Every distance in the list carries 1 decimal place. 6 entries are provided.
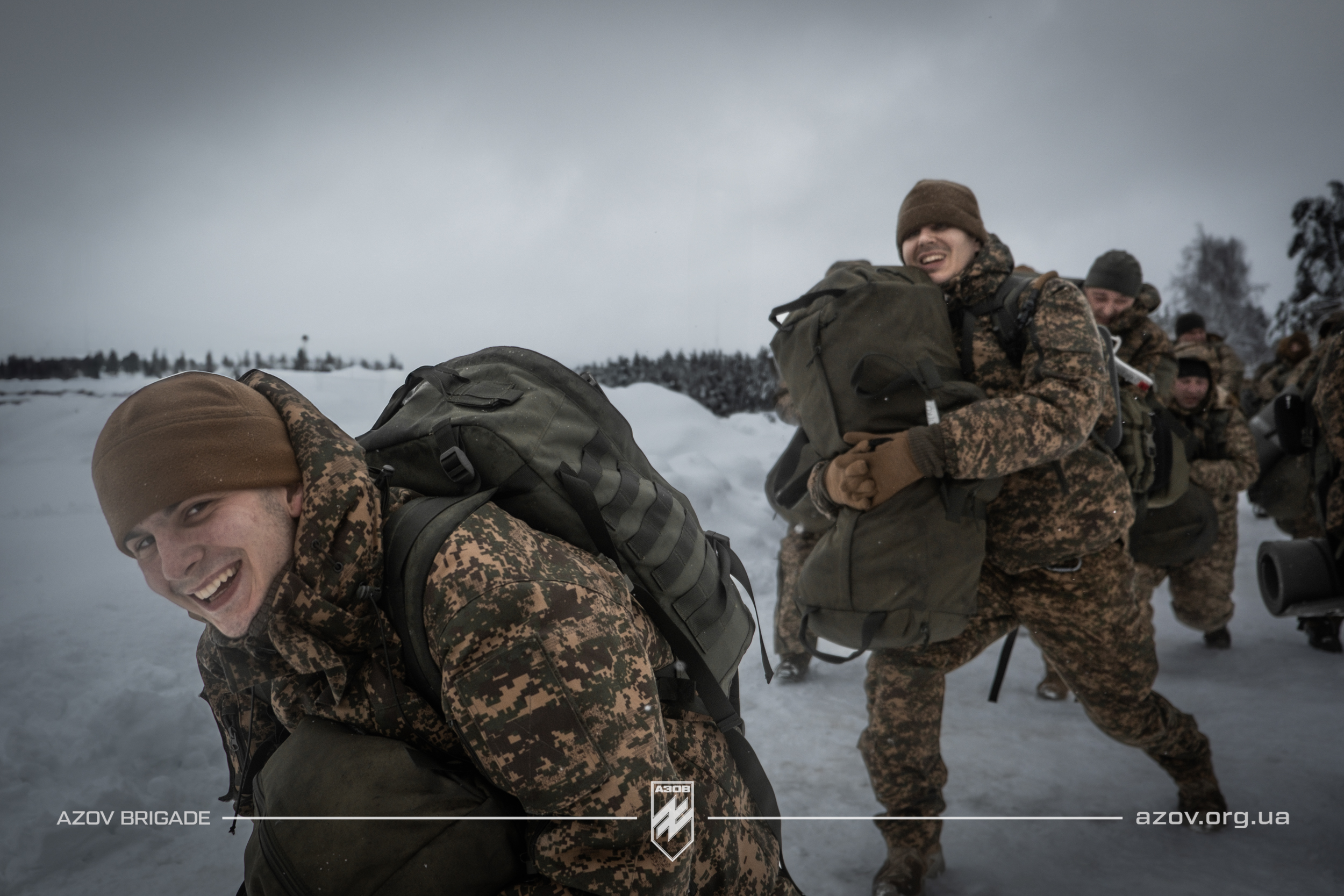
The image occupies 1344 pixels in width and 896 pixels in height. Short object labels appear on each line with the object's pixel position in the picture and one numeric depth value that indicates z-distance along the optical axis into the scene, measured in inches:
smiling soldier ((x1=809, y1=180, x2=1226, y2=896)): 89.4
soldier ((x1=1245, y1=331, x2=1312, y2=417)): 242.5
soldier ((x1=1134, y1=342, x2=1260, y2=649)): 175.0
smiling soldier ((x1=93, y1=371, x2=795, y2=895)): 45.8
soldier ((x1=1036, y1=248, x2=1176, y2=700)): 162.7
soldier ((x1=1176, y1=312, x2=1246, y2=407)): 241.3
